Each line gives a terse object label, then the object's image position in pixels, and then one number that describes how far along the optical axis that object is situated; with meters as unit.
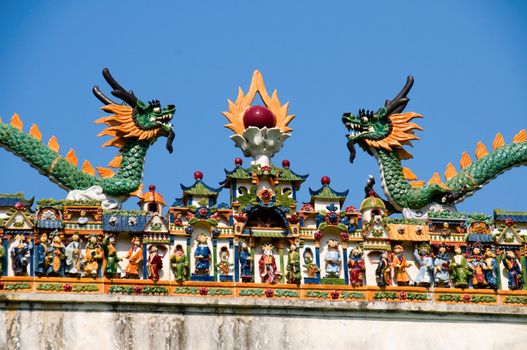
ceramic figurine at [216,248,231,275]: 32.44
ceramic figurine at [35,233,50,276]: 31.72
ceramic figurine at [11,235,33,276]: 31.70
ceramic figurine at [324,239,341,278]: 32.81
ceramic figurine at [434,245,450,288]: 33.12
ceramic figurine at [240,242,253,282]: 32.41
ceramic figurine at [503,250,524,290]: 33.31
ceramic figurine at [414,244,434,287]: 32.97
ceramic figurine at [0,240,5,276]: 31.66
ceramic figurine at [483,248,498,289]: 33.19
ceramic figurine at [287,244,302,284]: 32.34
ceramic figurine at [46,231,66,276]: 31.78
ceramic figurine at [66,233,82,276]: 31.89
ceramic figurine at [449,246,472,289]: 33.00
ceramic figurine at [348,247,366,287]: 32.69
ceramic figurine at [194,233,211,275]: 32.38
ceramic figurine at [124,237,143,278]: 32.03
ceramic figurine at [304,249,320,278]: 32.75
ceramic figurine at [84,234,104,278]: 31.91
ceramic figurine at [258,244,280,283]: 32.50
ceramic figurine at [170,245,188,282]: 32.09
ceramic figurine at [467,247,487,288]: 33.16
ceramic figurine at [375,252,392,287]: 32.72
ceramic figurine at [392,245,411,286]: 32.94
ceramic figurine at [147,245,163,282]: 32.00
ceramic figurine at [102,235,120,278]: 31.84
